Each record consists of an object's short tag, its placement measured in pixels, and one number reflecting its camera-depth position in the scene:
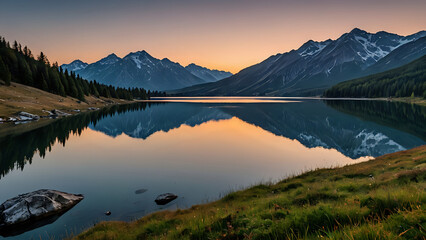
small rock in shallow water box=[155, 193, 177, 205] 18.19
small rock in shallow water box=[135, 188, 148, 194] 20.52
